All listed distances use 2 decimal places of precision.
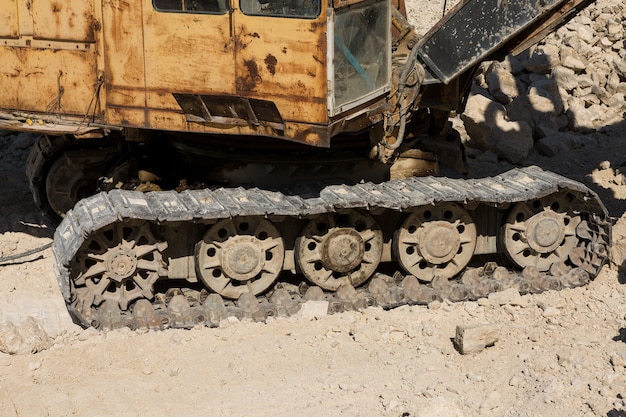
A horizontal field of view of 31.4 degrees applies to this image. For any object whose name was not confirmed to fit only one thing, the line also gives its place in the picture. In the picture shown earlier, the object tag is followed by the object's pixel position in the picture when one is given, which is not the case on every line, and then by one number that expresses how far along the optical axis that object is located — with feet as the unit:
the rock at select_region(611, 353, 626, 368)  27.61
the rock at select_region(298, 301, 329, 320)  31.60
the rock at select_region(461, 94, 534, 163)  43.98
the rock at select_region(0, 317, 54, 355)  29.25
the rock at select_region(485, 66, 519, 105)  47.29
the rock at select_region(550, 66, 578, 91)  47.91
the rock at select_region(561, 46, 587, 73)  48.49
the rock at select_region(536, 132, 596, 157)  44.88
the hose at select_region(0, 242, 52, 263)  35.39
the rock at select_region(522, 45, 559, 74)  48.75
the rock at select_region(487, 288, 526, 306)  32.17
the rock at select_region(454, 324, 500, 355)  29.17
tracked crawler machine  30.09
